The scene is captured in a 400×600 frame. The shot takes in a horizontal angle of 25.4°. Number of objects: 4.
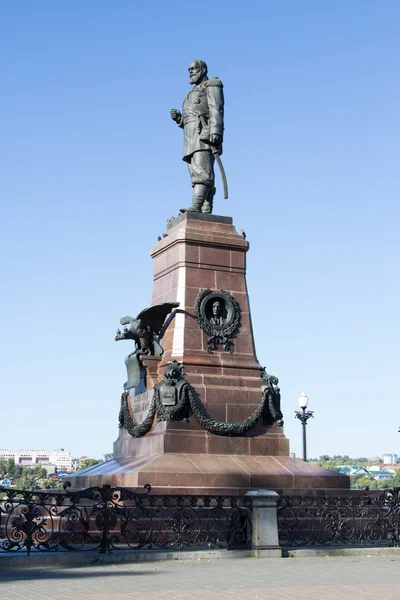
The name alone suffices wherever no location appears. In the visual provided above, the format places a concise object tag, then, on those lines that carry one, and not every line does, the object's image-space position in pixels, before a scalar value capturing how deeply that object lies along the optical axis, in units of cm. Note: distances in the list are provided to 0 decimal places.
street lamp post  3062
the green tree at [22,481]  10184
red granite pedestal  1906
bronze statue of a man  2333
